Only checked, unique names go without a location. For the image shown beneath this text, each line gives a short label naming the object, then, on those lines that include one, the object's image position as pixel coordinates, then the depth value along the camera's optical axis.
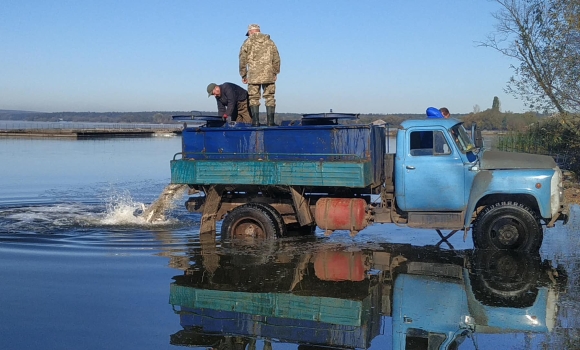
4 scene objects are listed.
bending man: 12.76
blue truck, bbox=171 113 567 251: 10.62
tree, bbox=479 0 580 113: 21.16
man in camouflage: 12.66
